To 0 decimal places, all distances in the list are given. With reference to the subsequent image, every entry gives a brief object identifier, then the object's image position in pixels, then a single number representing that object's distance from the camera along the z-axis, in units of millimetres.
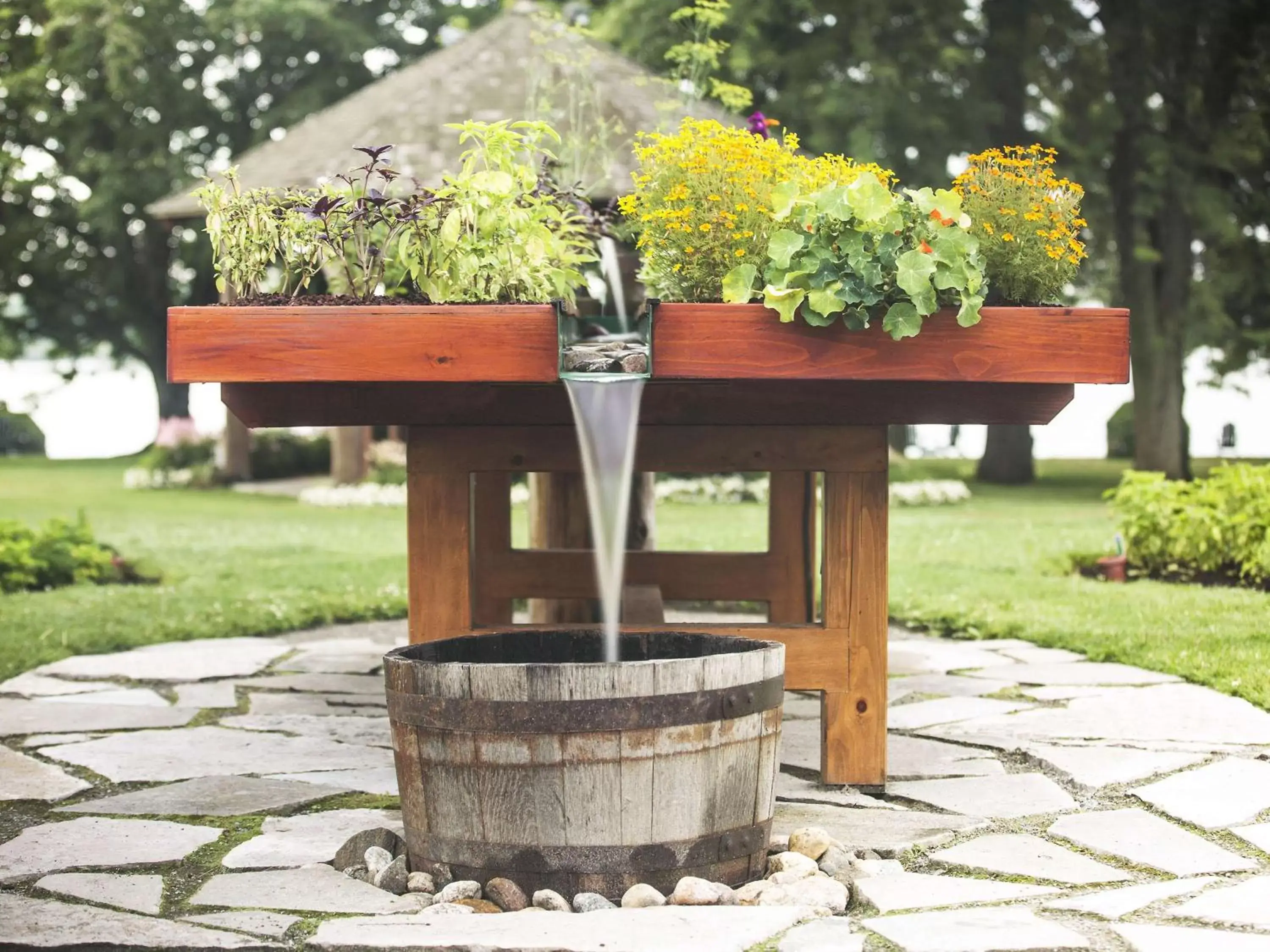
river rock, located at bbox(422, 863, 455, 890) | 3053
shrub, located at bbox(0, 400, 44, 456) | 31750
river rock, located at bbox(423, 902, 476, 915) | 2838
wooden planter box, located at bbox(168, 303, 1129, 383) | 3283
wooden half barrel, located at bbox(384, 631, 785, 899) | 2910
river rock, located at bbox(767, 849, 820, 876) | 3125
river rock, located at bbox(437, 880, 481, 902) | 2967
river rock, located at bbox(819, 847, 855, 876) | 3141
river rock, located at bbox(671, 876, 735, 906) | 2930
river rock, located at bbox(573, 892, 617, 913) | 2902
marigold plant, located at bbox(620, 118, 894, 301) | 3555
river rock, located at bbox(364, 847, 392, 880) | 3162
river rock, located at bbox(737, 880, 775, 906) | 2975
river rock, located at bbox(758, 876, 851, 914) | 2885
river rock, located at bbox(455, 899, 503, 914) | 2932
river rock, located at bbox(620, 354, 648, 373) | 3340
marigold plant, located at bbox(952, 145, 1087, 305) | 3516
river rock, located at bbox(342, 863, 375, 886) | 3160
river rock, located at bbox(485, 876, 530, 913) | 2938
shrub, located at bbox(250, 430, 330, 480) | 20781
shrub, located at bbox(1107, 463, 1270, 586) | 7883
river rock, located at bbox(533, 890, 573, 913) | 2916
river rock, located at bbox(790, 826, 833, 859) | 3250
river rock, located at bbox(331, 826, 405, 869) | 3234
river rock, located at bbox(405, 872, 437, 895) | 3062
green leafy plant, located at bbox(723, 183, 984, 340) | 3279
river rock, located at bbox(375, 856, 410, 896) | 3068
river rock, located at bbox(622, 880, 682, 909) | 2910
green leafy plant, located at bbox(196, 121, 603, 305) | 3541
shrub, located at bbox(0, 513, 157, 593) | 8367
